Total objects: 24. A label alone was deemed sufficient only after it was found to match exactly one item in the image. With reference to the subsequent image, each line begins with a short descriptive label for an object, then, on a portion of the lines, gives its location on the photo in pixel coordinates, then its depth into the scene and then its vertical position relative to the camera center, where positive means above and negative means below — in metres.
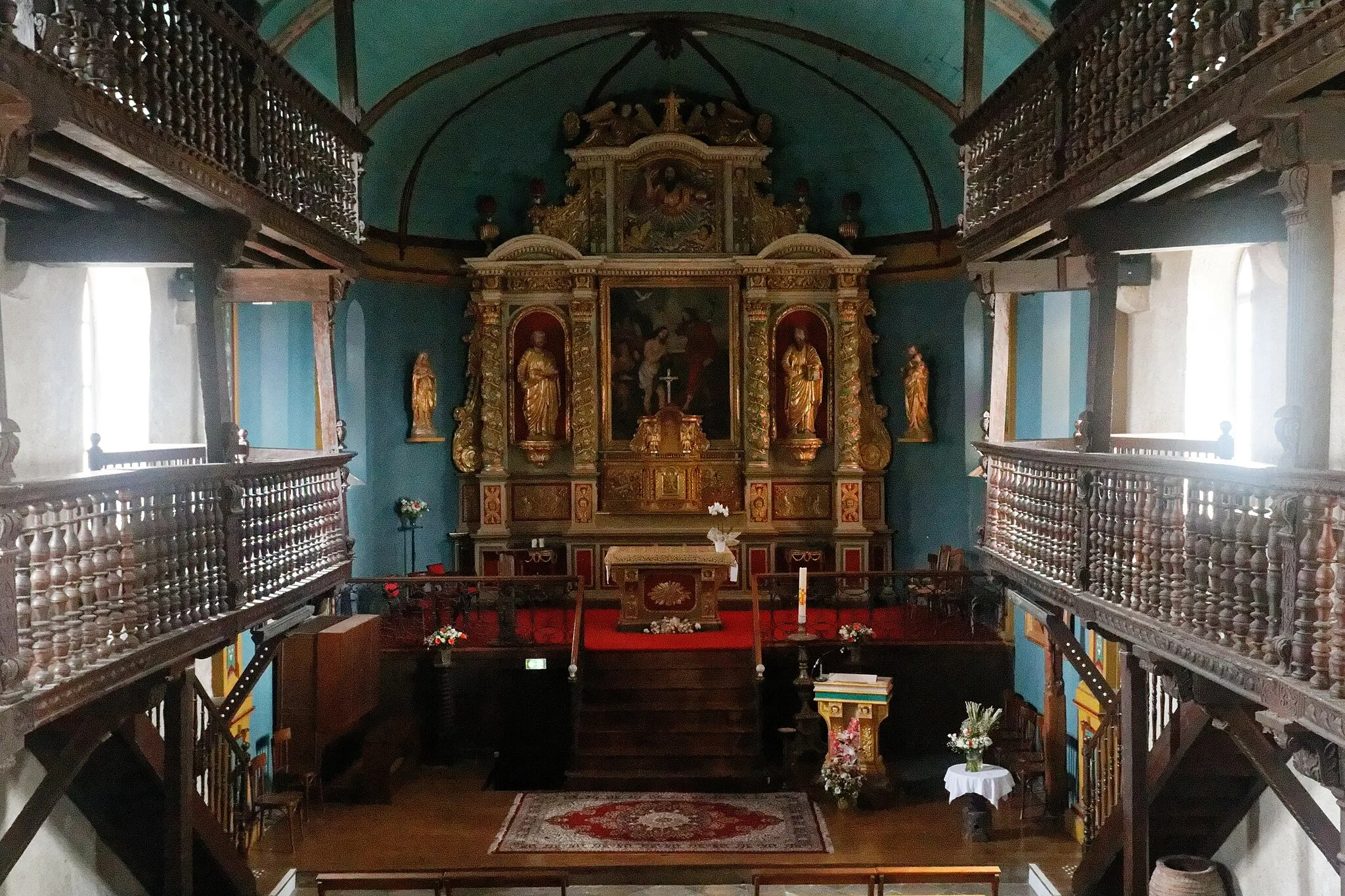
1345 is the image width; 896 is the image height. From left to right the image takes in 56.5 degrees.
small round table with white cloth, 10.96 -3.51
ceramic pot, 7.92 -3.12
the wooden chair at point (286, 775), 11.45 -3.62
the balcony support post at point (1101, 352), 8.12 +0.25
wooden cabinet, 11.83 -2.76
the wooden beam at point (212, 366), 8.20 +0.22
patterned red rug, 10.88 -3.94
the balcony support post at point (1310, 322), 5.36 +0.29
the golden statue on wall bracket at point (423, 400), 16.53 -0.04
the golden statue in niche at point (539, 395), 17.02 +0.01
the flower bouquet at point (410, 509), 16.33 -1.47
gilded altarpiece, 16.91 +0.38
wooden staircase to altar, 12.68 -3.46
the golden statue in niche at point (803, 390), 16.92 +0.04
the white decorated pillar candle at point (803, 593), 13.46 -2.16
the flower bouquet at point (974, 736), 11.22 -3.10
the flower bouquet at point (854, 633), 13.30 -2.56
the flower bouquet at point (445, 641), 13.49 -2.64
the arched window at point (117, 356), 10.21 +0.37
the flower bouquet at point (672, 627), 14.68 -2.73
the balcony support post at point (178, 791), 8.16 -2.59
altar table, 14.84 -2.30
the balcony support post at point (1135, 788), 8.24 -2.63
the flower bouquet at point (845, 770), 11.99 -3.62
